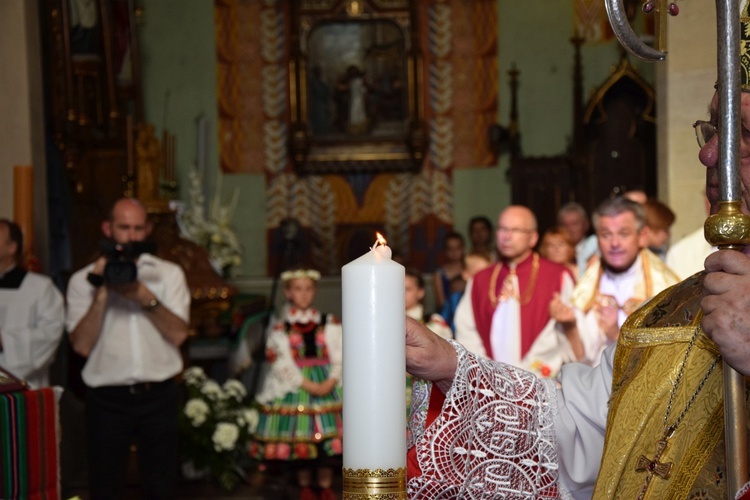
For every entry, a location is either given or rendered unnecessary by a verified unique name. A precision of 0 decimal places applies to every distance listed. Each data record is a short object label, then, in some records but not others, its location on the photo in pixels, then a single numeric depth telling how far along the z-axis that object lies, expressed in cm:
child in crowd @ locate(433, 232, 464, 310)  954
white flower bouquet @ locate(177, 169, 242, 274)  972
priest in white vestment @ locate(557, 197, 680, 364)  536
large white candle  117
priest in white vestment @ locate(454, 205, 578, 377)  597
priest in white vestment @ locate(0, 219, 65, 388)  536
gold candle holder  116
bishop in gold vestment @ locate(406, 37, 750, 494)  176
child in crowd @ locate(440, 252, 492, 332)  747
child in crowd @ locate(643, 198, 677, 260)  640
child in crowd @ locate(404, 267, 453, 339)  692
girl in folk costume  666
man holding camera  543
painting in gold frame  1141
